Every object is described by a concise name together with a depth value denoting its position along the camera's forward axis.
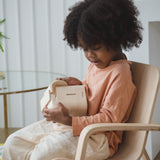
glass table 2.50
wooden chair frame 1.98
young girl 1.93
